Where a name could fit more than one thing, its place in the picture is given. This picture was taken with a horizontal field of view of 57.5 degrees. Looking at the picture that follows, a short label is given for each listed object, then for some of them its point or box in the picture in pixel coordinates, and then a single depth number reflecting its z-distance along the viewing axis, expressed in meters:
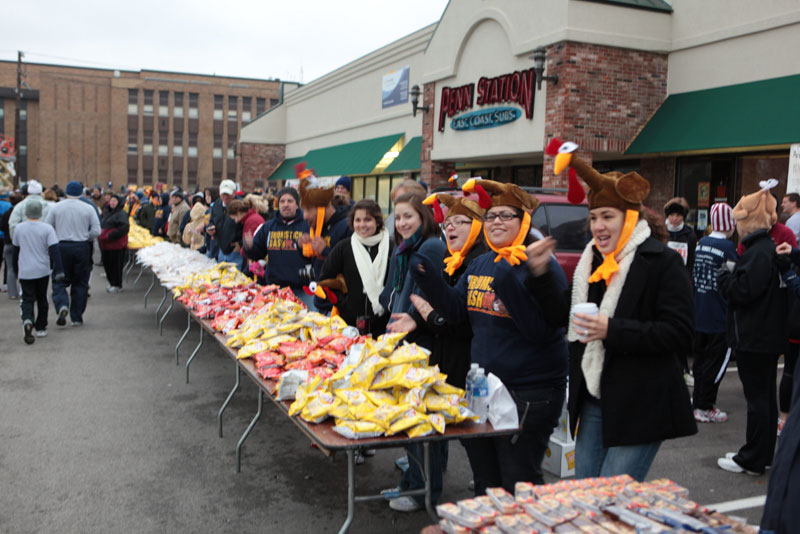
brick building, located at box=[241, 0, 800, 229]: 12.07
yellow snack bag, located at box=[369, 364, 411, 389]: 3.84
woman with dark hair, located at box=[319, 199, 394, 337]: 5.74
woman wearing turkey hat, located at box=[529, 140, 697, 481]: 3.05
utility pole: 41.30
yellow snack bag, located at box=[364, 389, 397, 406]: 3.77
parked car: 8.58
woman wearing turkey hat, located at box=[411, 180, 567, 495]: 3.55
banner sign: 22.64
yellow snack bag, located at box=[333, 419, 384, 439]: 3.52
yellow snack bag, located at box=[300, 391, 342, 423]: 3.78
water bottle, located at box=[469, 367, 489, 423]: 3.65
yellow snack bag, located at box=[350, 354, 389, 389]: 3.89
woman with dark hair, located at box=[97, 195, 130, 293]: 14.42
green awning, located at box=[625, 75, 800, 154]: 11.36
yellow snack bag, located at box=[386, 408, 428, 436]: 3.55
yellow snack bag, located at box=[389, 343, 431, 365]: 3.92
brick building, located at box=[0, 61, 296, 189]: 67.31
